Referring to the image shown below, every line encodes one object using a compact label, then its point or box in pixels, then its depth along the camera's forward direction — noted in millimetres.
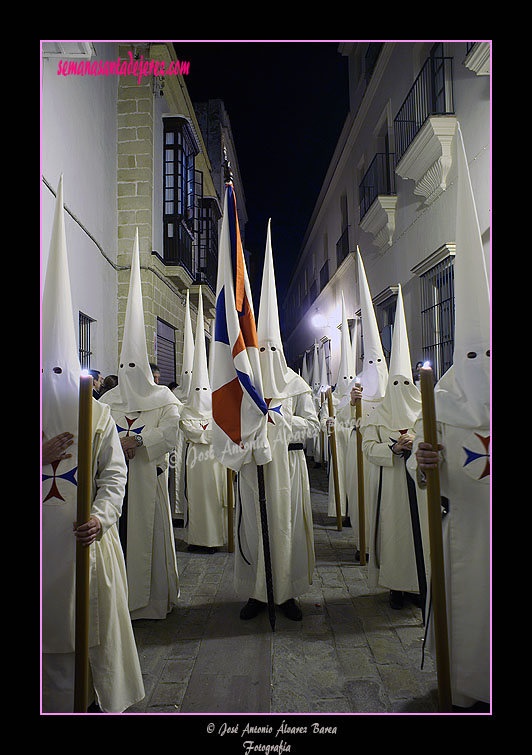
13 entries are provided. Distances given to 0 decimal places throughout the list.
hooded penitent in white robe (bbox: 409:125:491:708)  2062
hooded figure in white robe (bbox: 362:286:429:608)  3594
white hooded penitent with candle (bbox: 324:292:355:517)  6586
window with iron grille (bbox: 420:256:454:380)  5844
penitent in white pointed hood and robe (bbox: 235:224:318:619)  3496
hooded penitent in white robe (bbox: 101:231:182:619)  3492
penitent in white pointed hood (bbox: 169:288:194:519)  5773
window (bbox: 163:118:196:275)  8891
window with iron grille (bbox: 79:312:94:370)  6316
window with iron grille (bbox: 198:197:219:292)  12133
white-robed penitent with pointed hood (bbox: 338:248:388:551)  4562
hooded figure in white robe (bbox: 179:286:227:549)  5203
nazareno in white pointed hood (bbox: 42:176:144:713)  2033
